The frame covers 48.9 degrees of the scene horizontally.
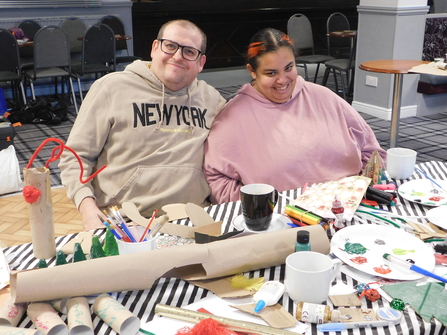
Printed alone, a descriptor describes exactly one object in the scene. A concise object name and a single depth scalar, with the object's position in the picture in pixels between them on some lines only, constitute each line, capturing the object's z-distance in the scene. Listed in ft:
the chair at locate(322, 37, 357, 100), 17.65
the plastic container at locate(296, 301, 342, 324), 2.75
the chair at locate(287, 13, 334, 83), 19.83
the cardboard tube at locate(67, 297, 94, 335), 2.65
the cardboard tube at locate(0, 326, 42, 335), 2.54
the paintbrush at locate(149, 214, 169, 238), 3.43
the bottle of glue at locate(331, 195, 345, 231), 3.88
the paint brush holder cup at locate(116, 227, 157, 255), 3.25
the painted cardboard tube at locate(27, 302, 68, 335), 2.64
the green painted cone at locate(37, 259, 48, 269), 3.17
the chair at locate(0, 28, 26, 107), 15.97
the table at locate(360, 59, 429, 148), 11.63
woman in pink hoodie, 5.50
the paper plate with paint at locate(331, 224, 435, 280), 3.28
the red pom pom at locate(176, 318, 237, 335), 2.59
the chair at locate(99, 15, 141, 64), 21.33
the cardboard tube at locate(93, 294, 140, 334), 2.68
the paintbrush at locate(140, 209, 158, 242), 3.36
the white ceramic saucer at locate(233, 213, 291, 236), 3.78
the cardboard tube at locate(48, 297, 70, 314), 2.83
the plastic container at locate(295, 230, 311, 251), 3.19
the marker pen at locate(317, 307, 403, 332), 2.68
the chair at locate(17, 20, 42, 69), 19.56
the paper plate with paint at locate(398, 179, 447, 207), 4.33
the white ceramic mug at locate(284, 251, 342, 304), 2.86
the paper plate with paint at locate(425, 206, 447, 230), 3.91
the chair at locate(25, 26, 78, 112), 16.34
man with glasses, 5.36
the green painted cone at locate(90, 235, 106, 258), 3.15
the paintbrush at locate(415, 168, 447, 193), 4.64
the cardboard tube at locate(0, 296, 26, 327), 2.70
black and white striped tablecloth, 2.72
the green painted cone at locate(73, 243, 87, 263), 3.17
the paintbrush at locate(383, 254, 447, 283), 3.13
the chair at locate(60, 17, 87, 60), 20.45
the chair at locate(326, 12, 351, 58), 20.67
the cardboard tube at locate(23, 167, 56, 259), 3.28
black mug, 3.72
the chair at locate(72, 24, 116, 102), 17.19
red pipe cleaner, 3.35
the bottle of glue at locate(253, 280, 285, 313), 2.85
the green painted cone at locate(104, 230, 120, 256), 3.27
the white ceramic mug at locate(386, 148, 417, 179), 4.88
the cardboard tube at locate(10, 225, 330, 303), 2.80
